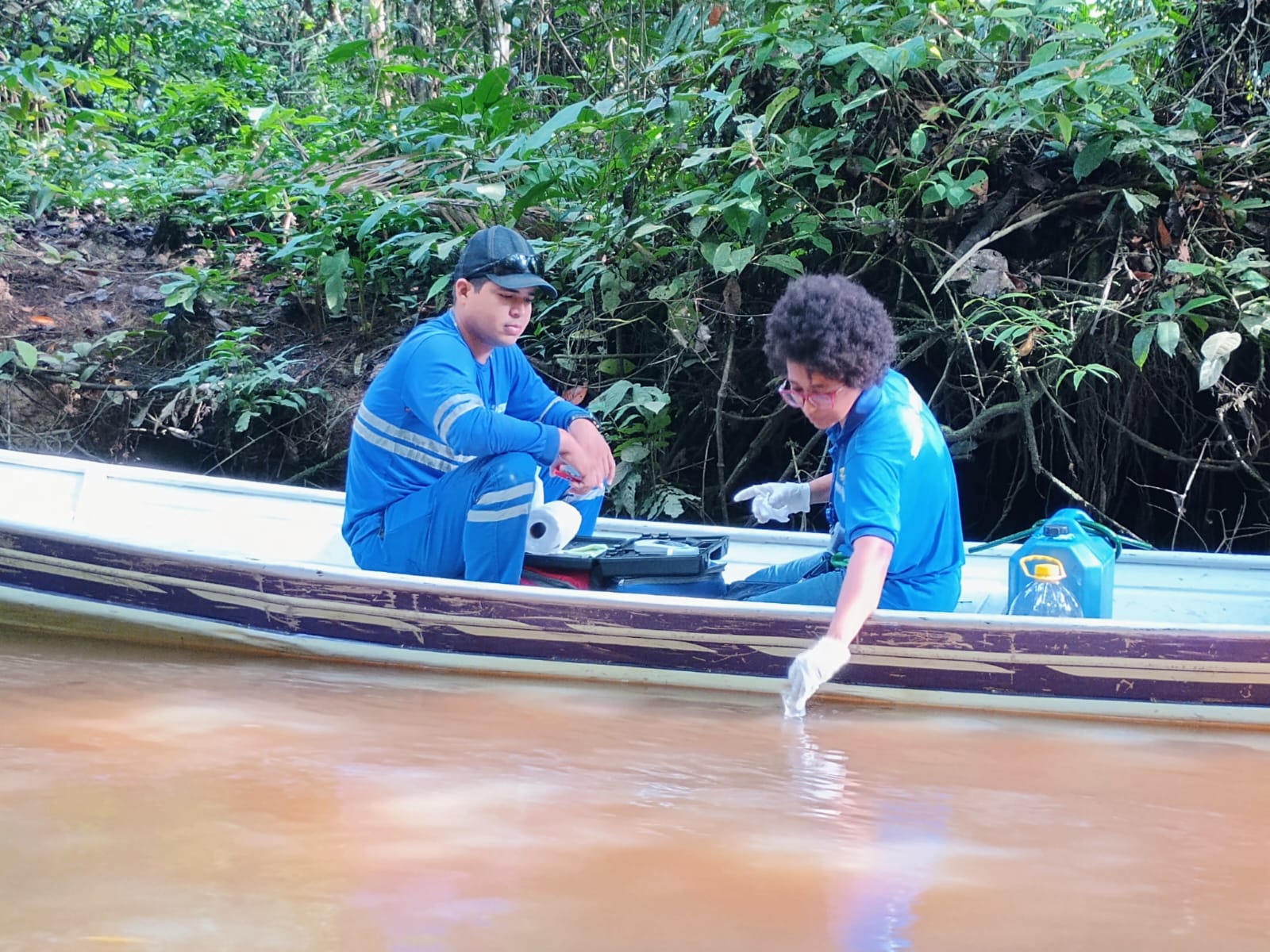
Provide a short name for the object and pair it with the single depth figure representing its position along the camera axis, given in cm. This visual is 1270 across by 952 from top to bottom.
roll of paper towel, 385
